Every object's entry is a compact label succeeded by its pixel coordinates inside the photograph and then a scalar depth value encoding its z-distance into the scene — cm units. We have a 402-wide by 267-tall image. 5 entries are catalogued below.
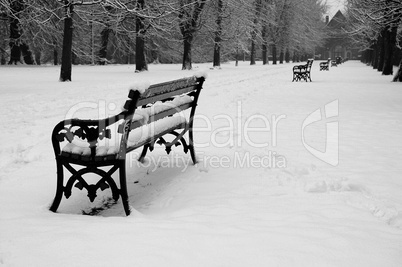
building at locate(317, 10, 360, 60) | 8801
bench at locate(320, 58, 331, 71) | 3147
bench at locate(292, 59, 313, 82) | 1886
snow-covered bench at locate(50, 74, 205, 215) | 315
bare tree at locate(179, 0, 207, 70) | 2551
